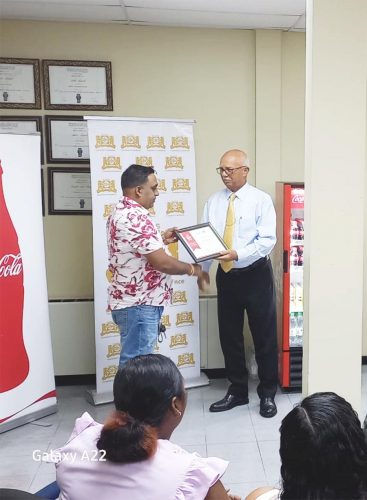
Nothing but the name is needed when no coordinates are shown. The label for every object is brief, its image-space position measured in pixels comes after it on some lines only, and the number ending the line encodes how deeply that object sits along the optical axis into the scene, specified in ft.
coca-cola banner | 9.56
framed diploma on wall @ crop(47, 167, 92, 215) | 11.98
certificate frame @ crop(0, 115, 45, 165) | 11.76
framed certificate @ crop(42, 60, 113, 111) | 11.70
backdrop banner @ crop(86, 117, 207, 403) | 10.94
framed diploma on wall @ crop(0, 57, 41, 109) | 11.59
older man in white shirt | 10.44
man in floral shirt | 8.32
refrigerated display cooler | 11.25
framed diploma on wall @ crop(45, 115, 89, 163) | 11.85
